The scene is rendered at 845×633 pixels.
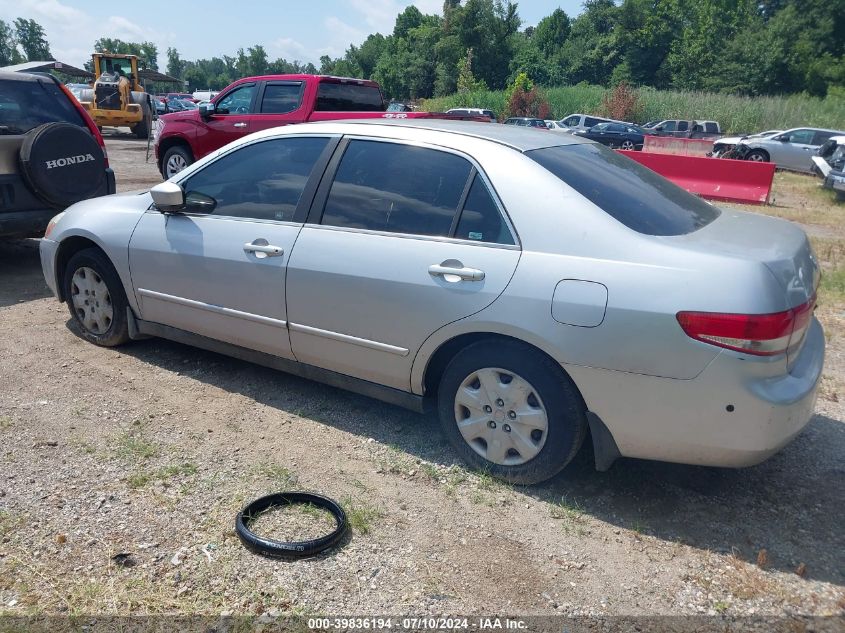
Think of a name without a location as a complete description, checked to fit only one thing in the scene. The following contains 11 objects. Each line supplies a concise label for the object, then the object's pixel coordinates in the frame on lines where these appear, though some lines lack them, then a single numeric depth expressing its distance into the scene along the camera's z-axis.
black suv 6.10
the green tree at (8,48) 103.38
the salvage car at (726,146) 22.95
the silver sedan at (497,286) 2.79
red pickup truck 10.51
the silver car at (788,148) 21.27
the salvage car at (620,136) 27.95
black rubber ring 2.79
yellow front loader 23.86
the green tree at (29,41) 109.19
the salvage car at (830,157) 14.88
